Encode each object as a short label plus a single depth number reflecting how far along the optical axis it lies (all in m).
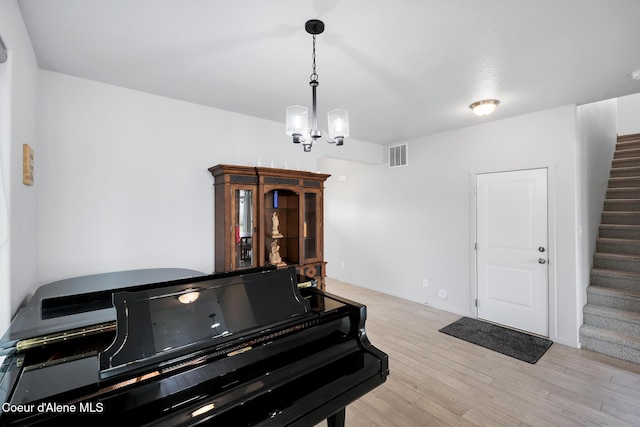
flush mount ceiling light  3.02
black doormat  3.06
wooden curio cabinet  2.96
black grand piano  0.98
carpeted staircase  3.05
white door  3.45
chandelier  1.82
